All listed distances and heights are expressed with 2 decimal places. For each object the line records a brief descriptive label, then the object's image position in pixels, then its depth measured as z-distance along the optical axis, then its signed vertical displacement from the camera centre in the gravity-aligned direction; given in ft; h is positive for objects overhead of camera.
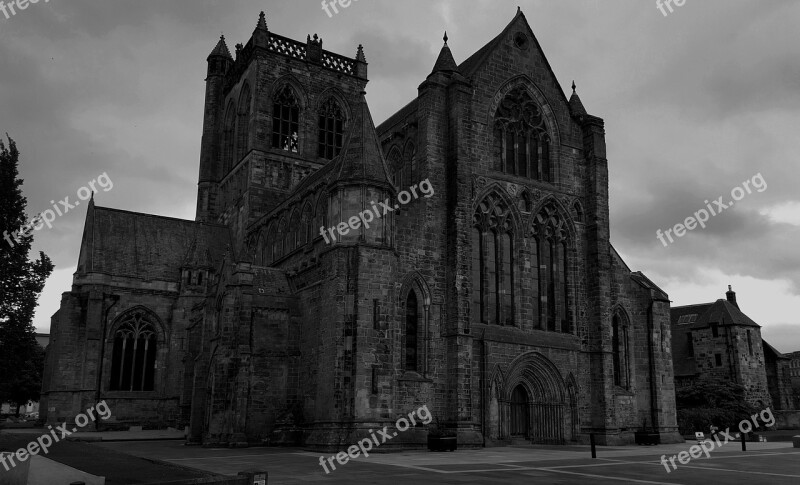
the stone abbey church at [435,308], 95.91 +13.51
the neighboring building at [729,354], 207.51 +14.13
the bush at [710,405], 163.94 -1.03
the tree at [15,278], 88.48 +13.94
